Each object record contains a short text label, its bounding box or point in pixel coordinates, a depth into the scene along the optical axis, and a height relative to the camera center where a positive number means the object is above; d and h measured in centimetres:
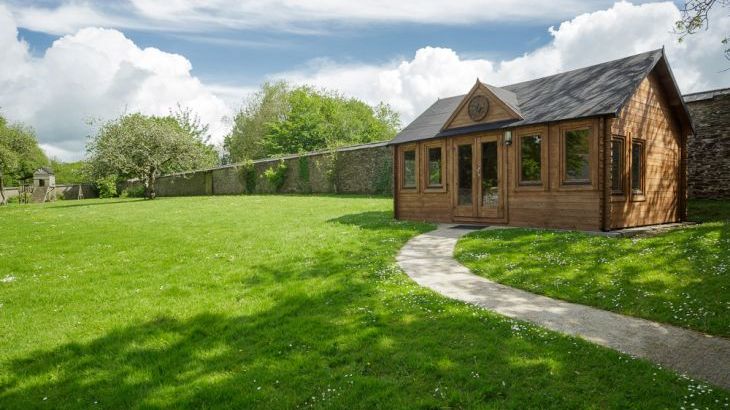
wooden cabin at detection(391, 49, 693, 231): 1272 +109
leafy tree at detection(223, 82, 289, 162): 6831 +1121
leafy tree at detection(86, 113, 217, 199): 3553 +348
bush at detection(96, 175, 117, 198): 5209 +45
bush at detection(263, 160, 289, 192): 3834 +131
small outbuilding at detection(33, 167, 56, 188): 6019 +222
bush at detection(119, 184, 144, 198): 5024 +2
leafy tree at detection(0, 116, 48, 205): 5006 +523
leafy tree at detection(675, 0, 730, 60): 987 +380
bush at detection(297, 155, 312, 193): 3638 +123
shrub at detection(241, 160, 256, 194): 4275 +142
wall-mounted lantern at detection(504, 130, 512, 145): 1429 +160
